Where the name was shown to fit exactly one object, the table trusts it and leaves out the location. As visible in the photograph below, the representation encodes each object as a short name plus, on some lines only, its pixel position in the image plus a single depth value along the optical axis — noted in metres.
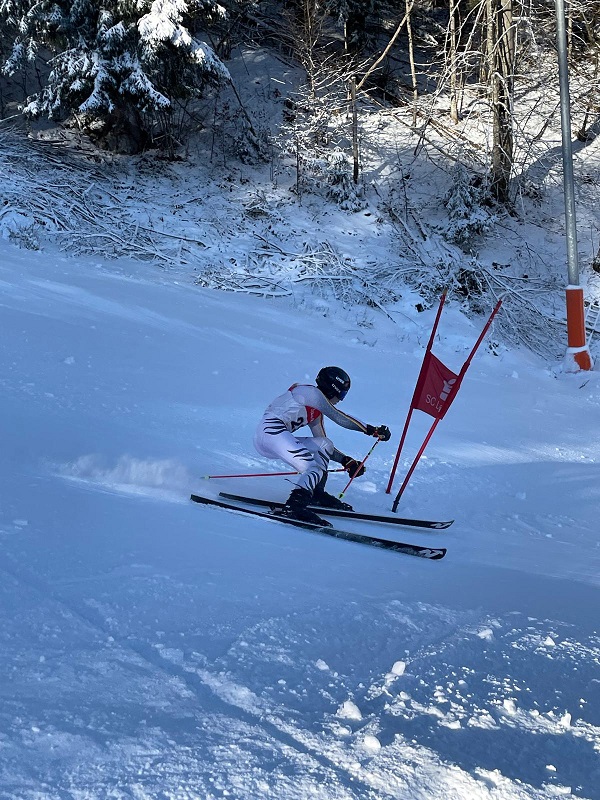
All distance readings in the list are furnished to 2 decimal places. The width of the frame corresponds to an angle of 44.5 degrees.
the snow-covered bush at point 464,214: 15.96
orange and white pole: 11.22
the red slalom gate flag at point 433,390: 6.92
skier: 6.32
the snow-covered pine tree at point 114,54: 15.80
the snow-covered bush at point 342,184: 17.08
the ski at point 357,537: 5.27
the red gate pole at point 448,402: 6.68
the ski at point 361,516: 6.06
